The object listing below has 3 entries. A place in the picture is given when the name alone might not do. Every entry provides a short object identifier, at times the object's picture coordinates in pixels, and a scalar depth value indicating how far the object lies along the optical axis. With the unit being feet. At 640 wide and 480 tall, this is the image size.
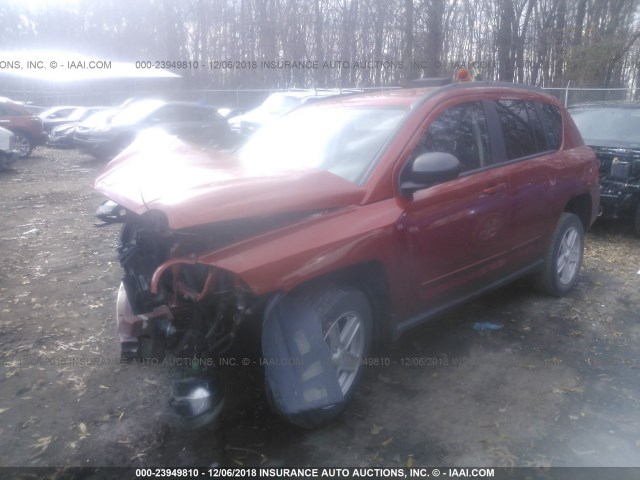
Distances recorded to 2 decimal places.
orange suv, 8.46
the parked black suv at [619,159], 20.38
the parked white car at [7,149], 42.09
